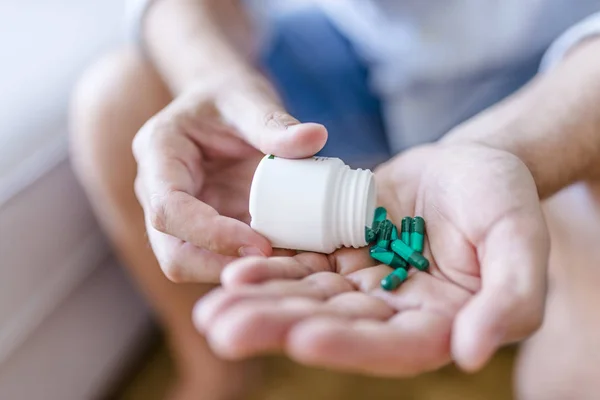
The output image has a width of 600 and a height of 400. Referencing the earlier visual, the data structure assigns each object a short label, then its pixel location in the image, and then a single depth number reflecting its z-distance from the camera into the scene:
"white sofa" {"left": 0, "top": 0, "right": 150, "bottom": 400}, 0.68
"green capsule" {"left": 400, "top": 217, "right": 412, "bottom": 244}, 0.45
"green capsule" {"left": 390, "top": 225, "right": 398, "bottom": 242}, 0.45
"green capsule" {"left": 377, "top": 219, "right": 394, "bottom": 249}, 0.45
